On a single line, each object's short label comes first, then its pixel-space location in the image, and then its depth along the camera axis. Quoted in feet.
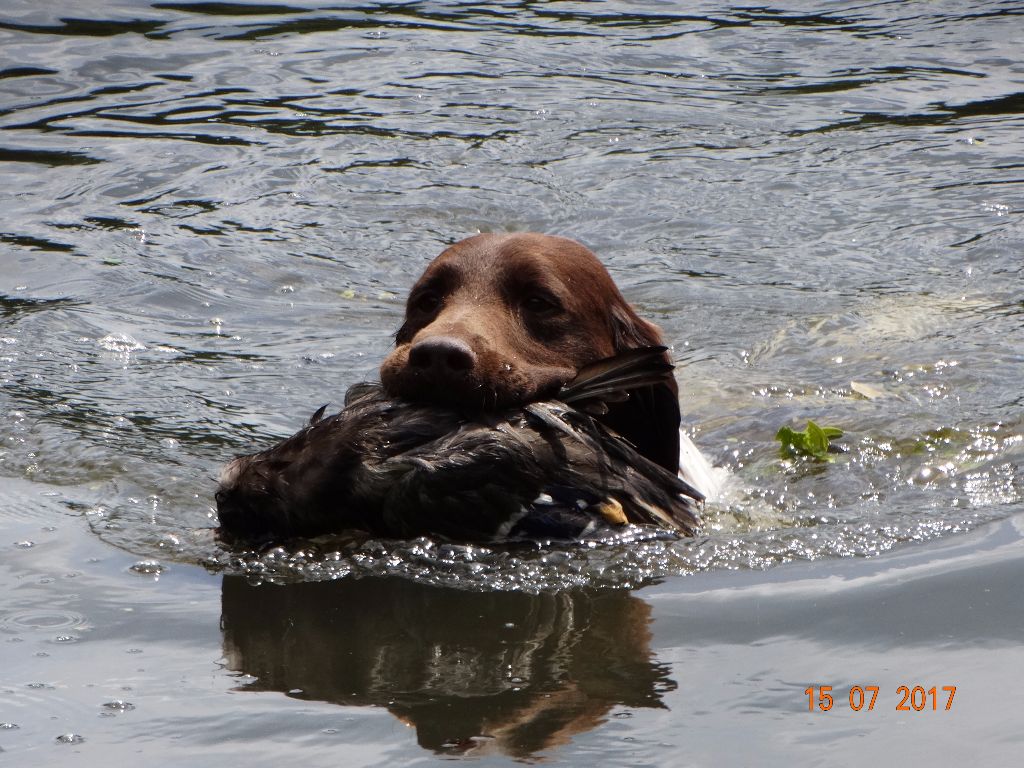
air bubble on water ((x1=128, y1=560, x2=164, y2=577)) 29.40
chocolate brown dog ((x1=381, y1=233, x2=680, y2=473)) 28.53
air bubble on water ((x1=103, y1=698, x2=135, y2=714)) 22.30
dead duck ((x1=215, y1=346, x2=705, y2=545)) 26.48
